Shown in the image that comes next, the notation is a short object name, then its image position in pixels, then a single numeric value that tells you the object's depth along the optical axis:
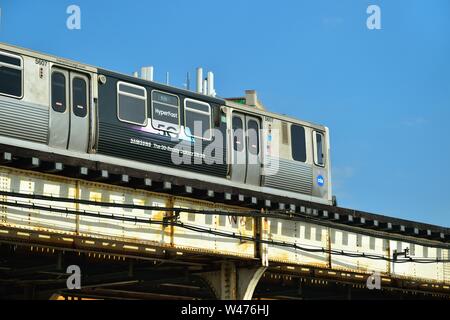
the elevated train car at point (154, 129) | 34.84
